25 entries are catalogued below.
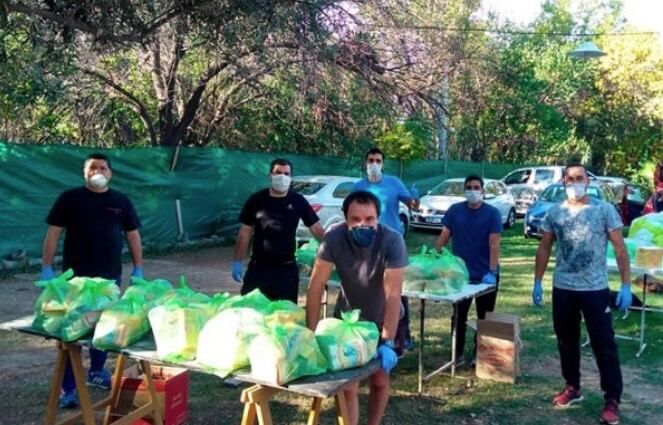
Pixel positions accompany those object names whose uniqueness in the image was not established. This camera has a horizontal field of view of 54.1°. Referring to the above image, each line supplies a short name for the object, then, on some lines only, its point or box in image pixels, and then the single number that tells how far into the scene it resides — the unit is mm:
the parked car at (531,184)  22125
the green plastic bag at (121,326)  3445
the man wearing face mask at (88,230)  4805
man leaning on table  3623
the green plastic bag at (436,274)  5410
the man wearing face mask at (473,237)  5883
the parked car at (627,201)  16859
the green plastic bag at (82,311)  3619
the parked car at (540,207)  16312
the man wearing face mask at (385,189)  6363
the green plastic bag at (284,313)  3309
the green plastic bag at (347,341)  3111
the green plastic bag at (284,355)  2943
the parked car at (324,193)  12680
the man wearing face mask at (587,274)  4781
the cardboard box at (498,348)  5672
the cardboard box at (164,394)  4371
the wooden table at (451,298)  5230
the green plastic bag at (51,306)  3711
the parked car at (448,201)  17047
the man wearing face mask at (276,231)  5078
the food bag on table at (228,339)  3078
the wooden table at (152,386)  2986
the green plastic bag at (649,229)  7383
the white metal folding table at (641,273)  6453
